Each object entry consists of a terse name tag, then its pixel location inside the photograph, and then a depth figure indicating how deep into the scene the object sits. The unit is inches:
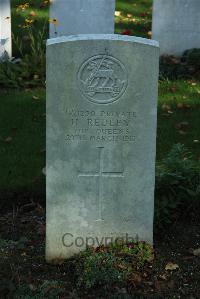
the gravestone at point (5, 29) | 338.3
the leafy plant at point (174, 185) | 189.5
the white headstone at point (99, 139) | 157.3
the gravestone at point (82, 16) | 345.4
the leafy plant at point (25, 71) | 319.3
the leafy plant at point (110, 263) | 159.8
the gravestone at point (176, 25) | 359.9
